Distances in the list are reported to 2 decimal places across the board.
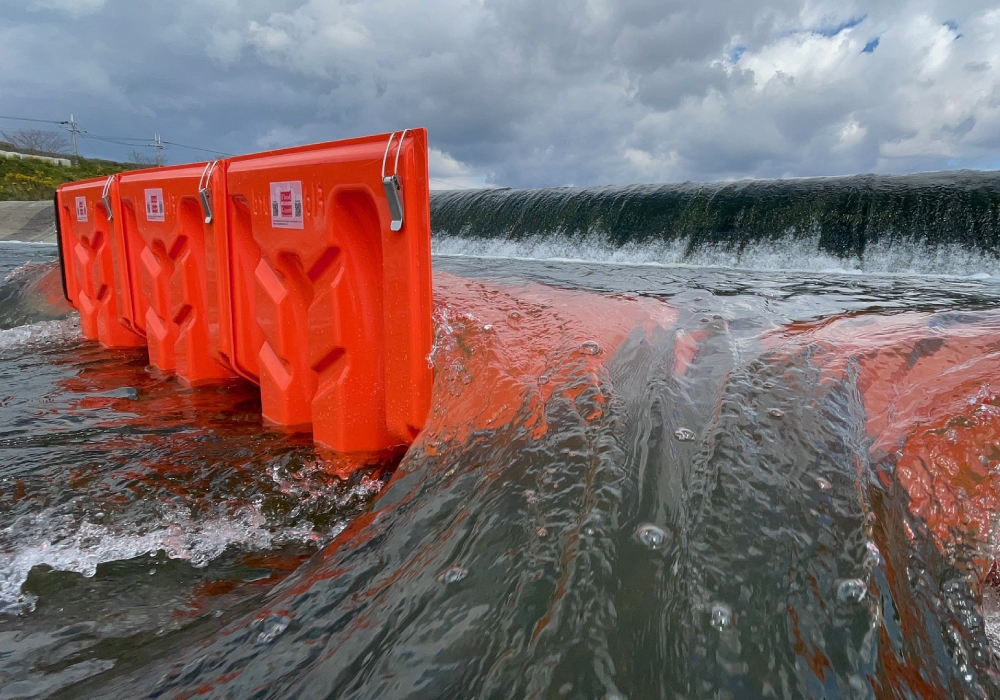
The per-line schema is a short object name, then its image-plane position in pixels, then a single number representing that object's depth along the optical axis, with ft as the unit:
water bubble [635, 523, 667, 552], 4.05
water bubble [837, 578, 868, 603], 3.65
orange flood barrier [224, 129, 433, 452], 6.42
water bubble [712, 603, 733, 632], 3.45
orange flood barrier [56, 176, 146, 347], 13.89
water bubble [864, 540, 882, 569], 3.92
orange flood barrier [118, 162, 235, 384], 9.78
